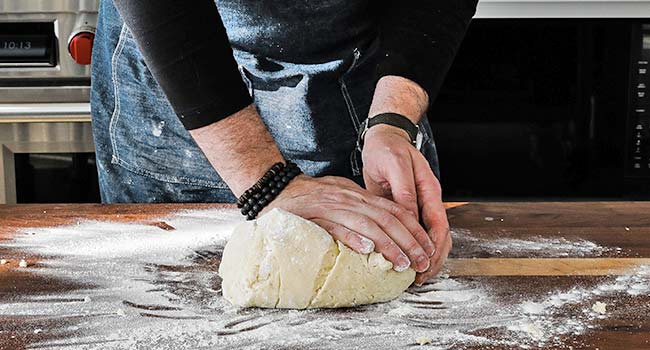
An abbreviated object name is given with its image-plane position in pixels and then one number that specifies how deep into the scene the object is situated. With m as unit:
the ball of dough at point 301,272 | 1.48
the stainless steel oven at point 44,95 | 2.22
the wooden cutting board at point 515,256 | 1.42
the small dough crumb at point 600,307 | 1.46
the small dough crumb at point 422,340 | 1.39
